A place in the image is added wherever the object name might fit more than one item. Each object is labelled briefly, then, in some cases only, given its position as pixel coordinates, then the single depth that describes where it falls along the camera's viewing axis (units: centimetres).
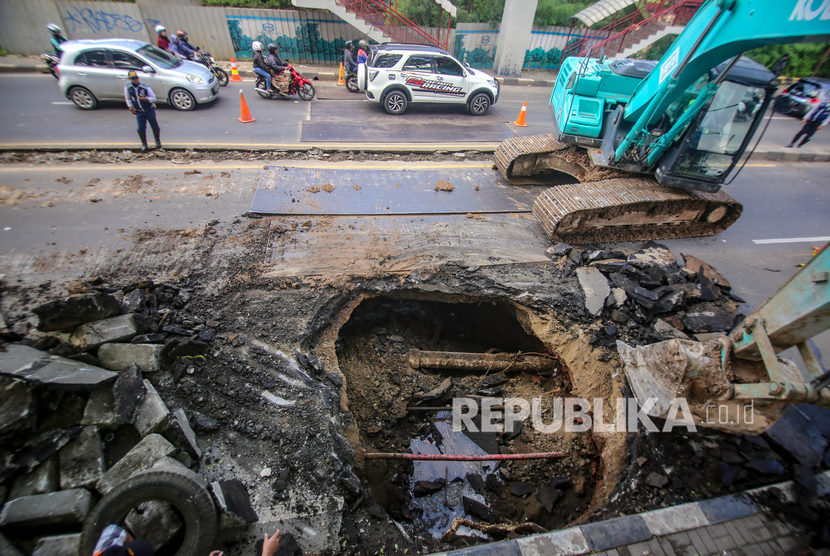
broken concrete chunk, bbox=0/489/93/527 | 281
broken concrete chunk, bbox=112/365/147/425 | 345
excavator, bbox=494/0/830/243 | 501
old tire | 272
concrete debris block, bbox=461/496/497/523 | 393
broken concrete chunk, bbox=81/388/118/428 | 341
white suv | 1109
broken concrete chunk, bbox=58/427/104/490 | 313
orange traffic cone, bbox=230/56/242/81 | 1412
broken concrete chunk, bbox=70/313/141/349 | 397
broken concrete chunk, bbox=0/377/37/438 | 314
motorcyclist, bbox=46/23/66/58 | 1123
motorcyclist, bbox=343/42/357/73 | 1377
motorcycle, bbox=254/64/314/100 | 1200
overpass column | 1581
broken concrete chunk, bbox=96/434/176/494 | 309
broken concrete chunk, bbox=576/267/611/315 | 523
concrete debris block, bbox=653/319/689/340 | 486
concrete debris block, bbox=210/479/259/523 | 307
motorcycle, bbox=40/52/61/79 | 1155
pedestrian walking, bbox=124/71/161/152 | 756
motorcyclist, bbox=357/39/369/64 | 1306
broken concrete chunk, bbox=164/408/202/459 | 342
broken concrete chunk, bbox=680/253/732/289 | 579
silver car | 981
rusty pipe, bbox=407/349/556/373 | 530
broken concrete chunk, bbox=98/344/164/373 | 389
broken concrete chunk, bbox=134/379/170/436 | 340
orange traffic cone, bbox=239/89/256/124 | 1039
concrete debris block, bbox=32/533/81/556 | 267
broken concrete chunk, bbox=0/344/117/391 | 338
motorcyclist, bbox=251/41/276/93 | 1178
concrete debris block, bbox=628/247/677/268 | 581
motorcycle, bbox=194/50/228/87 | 1295
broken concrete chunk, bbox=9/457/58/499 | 303
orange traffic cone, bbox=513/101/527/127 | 1156
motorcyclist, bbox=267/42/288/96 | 1196
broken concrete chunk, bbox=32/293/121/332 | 397
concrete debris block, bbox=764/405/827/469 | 377
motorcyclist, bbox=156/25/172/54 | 1221
